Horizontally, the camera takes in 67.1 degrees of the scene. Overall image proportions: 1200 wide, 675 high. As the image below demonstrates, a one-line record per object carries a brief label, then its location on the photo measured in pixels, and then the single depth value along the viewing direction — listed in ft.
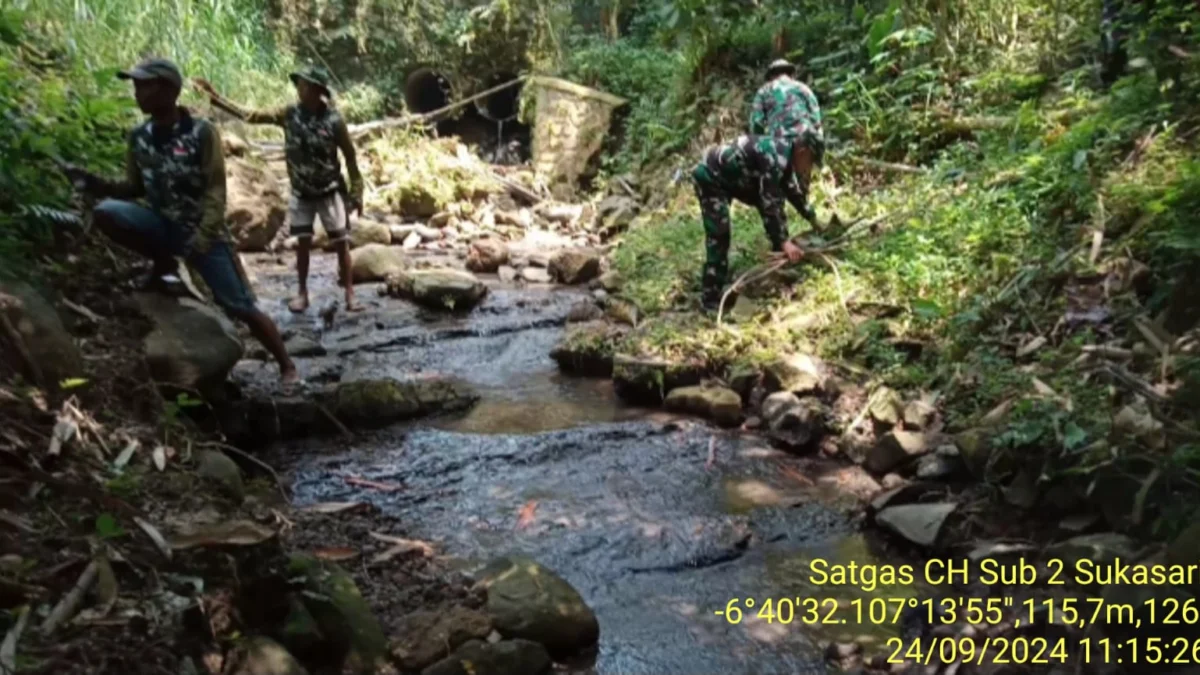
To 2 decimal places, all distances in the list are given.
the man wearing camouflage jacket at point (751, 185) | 21.81
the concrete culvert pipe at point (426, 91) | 53.36
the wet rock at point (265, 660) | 8.61
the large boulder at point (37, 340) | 11.13
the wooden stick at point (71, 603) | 7.75
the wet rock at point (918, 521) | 13.14
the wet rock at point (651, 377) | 19.66
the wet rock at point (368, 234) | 33.91
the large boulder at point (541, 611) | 10.85
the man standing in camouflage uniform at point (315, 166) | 22.18
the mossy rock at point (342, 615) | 9.97
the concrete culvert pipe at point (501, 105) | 53.83
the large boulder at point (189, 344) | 14.65
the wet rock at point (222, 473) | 12.58
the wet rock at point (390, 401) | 17.79
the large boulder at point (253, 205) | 27.99
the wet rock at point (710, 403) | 18.56
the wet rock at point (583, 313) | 24.49
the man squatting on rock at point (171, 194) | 15.60
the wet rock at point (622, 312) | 23.35
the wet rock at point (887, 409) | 16.40
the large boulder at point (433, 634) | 10.14
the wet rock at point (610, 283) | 27.40
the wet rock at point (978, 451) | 13.89
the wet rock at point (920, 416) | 16.14
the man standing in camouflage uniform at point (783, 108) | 21.93
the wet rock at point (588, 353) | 21.30
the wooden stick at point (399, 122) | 42.14
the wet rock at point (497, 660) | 9.87
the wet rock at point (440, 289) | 25.68
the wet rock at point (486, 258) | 31.19
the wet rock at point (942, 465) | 14.56
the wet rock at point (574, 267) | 29.40
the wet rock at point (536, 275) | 30.04
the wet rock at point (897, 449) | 15.48
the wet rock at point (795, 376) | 18.48
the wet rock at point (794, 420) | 17.21
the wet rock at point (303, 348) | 20.94
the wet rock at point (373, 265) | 28.78
